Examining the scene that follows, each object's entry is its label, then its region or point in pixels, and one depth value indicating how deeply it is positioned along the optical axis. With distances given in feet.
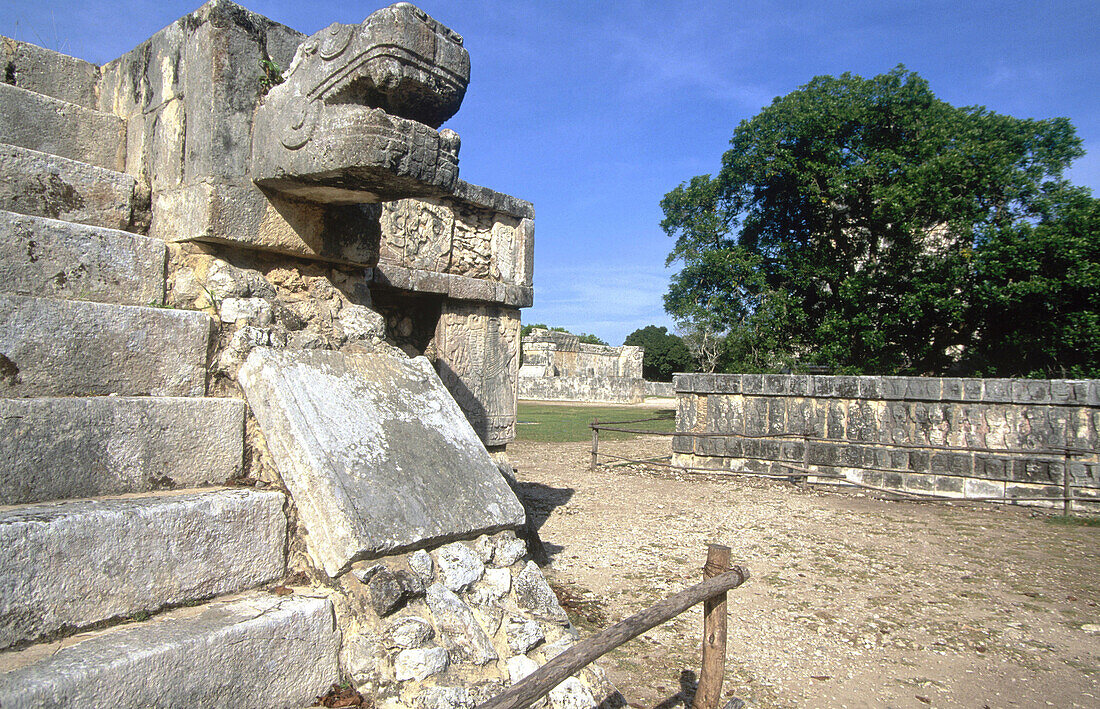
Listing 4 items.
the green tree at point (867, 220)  45.16
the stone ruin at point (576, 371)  89.25
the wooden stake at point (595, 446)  33.45
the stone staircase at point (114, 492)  5.67
